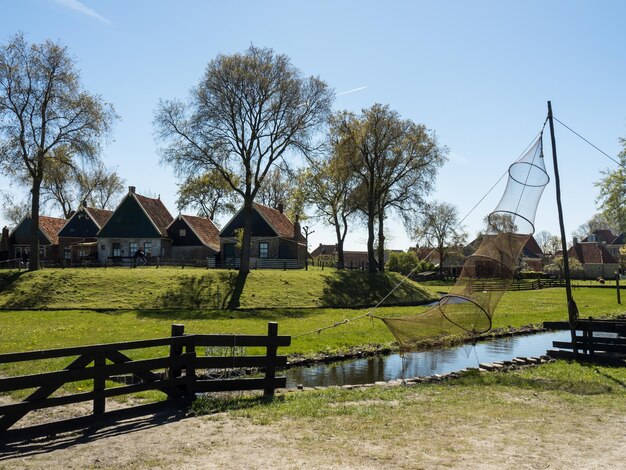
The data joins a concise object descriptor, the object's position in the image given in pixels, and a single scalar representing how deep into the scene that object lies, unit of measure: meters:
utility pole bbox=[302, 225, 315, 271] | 58.00
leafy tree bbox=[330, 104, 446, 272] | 52.03
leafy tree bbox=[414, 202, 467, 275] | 81.75
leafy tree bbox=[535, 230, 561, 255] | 128.18
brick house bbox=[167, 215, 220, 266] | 60.81
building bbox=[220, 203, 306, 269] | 58.19
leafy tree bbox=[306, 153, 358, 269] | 53.59
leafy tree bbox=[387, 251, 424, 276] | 85.94
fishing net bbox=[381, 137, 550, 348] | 14.05
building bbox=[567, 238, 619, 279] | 93.88
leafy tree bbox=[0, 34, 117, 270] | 40.22
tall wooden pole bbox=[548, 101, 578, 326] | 15.77
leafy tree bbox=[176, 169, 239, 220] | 72.75
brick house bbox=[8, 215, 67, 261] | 65.19
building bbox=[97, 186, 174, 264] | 57.50
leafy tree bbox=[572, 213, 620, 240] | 124.50
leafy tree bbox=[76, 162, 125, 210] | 73.75
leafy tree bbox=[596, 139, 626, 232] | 40.16
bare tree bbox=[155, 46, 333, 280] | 41.25
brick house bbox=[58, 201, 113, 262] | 63.34
